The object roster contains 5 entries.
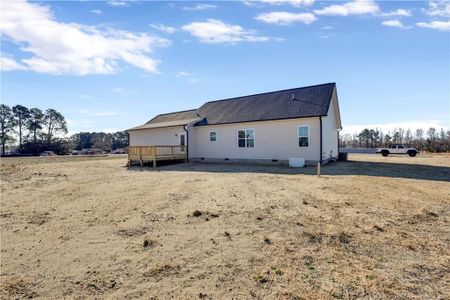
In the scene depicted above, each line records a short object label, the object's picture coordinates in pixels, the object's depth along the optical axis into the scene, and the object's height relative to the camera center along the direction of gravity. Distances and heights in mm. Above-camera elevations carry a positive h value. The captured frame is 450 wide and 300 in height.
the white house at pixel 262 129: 17531 +1198
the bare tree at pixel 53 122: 65375 +6080
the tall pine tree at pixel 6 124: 59953 +5307
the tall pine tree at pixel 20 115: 61562 +7276
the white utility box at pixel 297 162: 16809 -942
